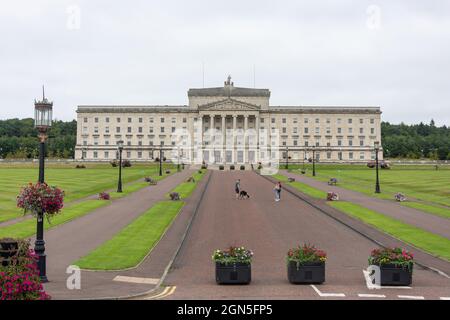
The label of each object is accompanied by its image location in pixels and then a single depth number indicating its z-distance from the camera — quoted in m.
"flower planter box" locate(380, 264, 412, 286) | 19.70
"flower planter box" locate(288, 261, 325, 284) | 19.89
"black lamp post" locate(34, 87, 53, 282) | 20.67
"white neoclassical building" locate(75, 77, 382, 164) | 186.50
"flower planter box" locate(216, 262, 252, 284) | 19.91
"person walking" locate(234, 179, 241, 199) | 58.31
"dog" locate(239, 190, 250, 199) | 56.06
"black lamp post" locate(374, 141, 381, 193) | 63.97
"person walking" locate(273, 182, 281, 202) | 54.06
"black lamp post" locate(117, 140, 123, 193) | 69.30
